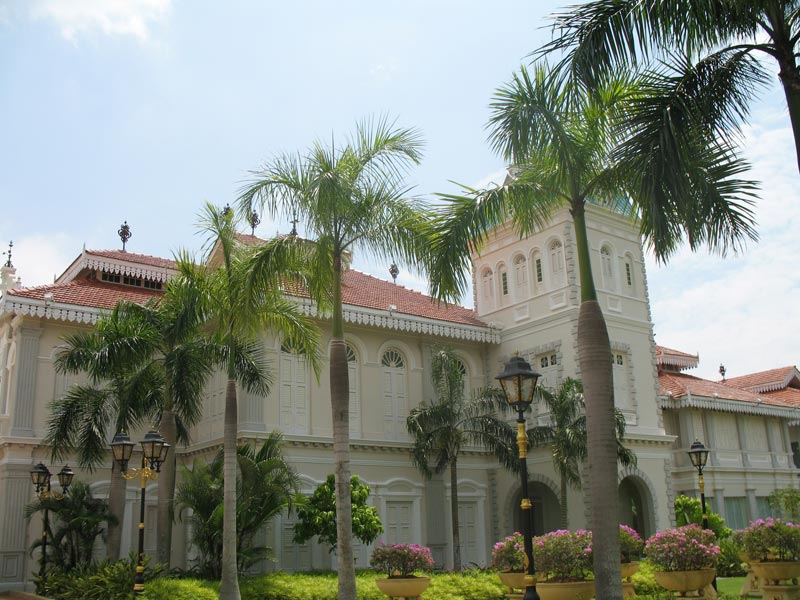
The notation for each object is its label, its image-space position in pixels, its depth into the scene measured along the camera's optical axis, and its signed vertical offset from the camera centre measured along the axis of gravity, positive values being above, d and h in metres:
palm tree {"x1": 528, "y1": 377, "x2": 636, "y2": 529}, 22.20 +2.47
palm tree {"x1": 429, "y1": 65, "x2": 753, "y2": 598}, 10.43 +4.55
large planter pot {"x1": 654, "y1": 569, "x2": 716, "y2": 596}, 14.14 -0.91
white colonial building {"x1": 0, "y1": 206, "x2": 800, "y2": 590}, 22.61 +4.28
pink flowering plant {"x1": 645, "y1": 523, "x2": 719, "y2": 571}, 14.24 -0.46
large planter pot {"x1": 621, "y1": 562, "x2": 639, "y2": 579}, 16.50 -0.83
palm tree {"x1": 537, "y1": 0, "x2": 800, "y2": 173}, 9.50 +5.47
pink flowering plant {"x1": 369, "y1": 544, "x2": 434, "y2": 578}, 16.14 -0.47
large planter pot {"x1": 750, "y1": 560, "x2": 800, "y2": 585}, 14.02 -0.81
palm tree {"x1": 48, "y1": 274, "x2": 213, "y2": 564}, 17.83 +3.83
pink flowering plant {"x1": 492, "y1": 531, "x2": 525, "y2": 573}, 16.22 -0.47
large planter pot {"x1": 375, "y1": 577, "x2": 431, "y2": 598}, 15.96 -0.96
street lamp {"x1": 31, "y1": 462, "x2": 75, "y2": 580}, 19.22 +1.49
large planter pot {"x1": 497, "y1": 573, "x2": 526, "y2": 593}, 15.95 -0.92
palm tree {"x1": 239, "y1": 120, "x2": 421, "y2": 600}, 14.34 +5.48
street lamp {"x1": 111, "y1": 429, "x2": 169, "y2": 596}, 14.72 +1.53
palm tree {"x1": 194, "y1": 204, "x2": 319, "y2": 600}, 15.41 +4.23
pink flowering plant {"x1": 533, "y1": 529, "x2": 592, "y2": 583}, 14.27 -0.49
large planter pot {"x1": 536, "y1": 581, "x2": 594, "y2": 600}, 13.95 -1.00
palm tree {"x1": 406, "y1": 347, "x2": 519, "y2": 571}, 23.33 +2.92
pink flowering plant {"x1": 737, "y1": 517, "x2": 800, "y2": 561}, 14.41 -0.35
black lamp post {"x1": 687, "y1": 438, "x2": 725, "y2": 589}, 17.89 +1.41
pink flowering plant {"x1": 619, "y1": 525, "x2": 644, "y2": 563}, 17.06 -0.38
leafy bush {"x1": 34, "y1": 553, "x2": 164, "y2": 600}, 16.16 -0.68
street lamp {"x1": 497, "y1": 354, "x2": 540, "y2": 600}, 10.41 +1.71
